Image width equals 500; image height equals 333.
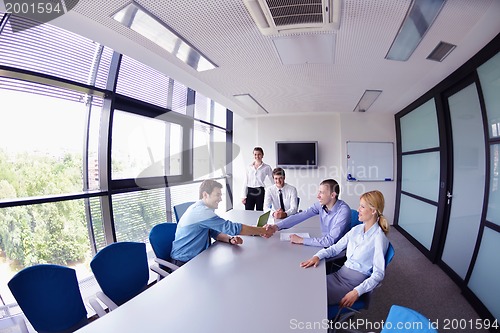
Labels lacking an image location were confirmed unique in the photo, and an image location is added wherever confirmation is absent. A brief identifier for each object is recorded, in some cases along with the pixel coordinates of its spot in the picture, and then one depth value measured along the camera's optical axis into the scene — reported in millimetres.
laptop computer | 2416
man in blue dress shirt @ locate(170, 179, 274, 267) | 2070
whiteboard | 5539
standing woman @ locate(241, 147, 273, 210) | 4465
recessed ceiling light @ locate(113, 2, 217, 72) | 1867
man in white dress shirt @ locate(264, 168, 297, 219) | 3477
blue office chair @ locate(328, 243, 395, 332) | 1619
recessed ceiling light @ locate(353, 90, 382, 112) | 3922
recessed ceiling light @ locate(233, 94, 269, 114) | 4209
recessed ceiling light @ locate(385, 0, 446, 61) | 1772
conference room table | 1098
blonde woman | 1676
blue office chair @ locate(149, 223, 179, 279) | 2104
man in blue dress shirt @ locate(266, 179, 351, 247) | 2156
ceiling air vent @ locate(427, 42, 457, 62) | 2367
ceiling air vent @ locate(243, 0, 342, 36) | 1733
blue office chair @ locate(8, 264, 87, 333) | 1303
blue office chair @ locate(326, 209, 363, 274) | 2148
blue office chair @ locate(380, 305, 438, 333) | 840
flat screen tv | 5797
